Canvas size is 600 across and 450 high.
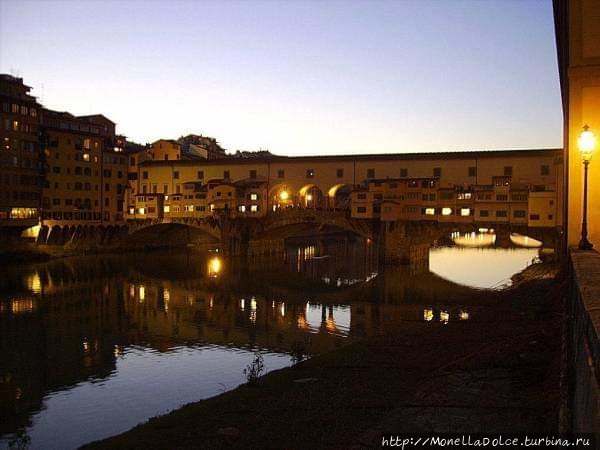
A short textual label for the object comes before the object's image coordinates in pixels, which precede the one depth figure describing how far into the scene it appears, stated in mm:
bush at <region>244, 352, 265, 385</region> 16125
